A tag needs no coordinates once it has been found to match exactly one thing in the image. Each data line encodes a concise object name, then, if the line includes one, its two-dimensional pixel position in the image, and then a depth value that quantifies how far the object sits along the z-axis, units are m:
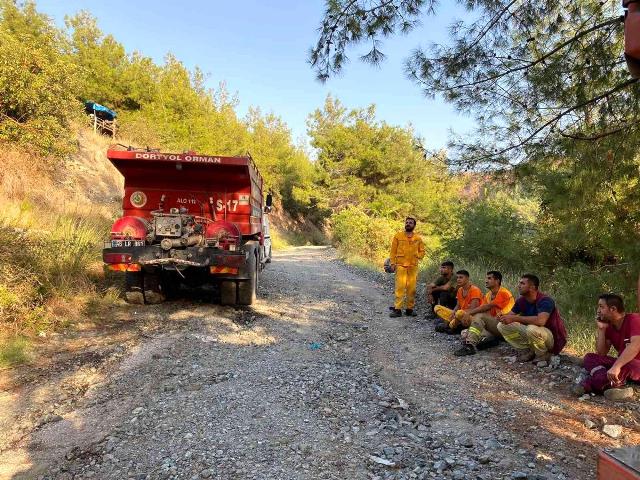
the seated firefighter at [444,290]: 6.76
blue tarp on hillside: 19.77
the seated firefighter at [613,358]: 3.63
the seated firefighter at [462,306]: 5.76
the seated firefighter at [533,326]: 4.55
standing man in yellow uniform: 7.25
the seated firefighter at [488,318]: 5.18
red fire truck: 6.30
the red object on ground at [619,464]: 0.98
